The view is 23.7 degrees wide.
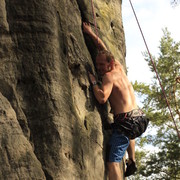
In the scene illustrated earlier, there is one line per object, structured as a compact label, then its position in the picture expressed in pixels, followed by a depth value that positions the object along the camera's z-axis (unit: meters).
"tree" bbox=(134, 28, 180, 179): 20.64
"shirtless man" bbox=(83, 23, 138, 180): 6.20
